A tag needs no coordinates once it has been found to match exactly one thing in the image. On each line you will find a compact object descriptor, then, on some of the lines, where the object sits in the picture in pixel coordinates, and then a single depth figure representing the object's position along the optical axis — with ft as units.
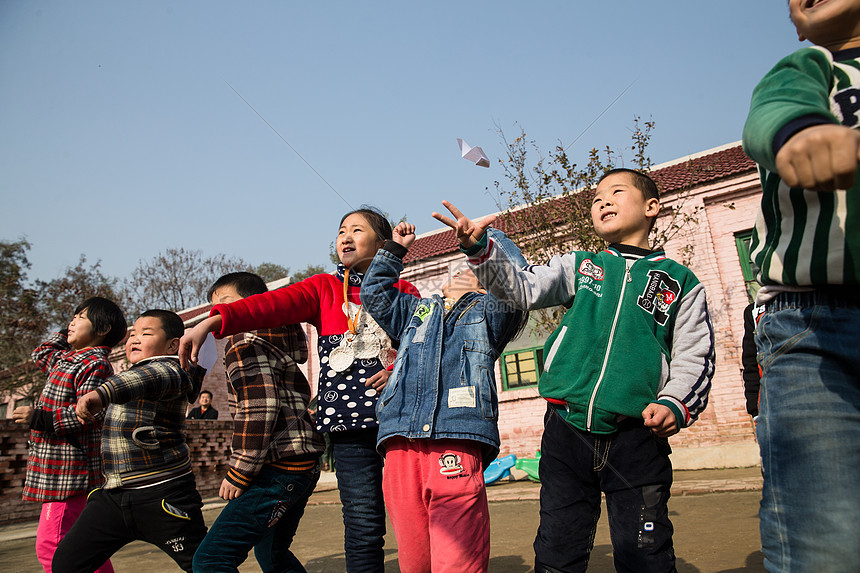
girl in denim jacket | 7.60
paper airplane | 8.61
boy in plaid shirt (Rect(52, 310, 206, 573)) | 9.64
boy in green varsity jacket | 6.81
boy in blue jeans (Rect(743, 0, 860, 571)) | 3.93
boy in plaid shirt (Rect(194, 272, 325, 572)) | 8.69
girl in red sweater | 8.84
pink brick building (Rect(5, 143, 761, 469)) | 33.76
